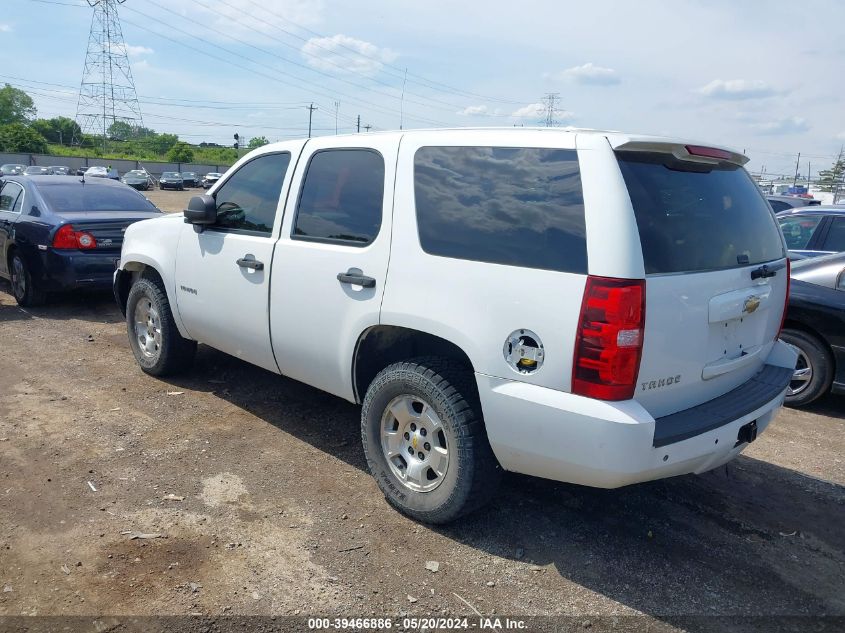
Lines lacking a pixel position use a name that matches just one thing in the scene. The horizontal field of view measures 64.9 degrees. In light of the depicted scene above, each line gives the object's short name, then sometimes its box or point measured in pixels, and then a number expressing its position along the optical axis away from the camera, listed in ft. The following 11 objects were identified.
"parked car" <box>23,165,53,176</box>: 126.48
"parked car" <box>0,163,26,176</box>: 127.28
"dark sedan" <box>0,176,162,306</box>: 25.38
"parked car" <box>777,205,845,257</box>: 24.16
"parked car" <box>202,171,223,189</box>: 180.69
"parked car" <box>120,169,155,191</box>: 162.14
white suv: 9.18
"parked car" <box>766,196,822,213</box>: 42.60
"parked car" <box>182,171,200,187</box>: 191.11
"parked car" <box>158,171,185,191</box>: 173.27
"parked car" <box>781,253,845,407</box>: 17.88
